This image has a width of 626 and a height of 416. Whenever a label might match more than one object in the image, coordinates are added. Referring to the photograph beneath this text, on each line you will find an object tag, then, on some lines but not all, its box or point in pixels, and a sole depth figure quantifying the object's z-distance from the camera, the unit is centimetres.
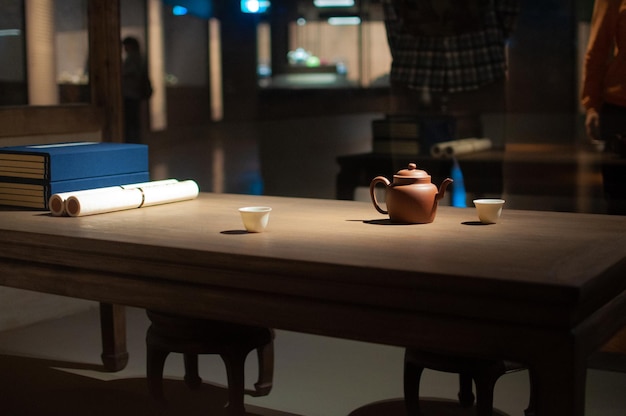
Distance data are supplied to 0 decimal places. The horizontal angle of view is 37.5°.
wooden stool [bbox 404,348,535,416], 213
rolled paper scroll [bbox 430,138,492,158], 354
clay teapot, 201
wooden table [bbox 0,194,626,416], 140
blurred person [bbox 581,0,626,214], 311
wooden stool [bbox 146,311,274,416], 225
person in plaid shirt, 372
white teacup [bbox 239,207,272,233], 191
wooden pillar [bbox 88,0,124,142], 369
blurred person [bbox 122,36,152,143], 418
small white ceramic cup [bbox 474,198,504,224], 203
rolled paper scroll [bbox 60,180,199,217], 219
